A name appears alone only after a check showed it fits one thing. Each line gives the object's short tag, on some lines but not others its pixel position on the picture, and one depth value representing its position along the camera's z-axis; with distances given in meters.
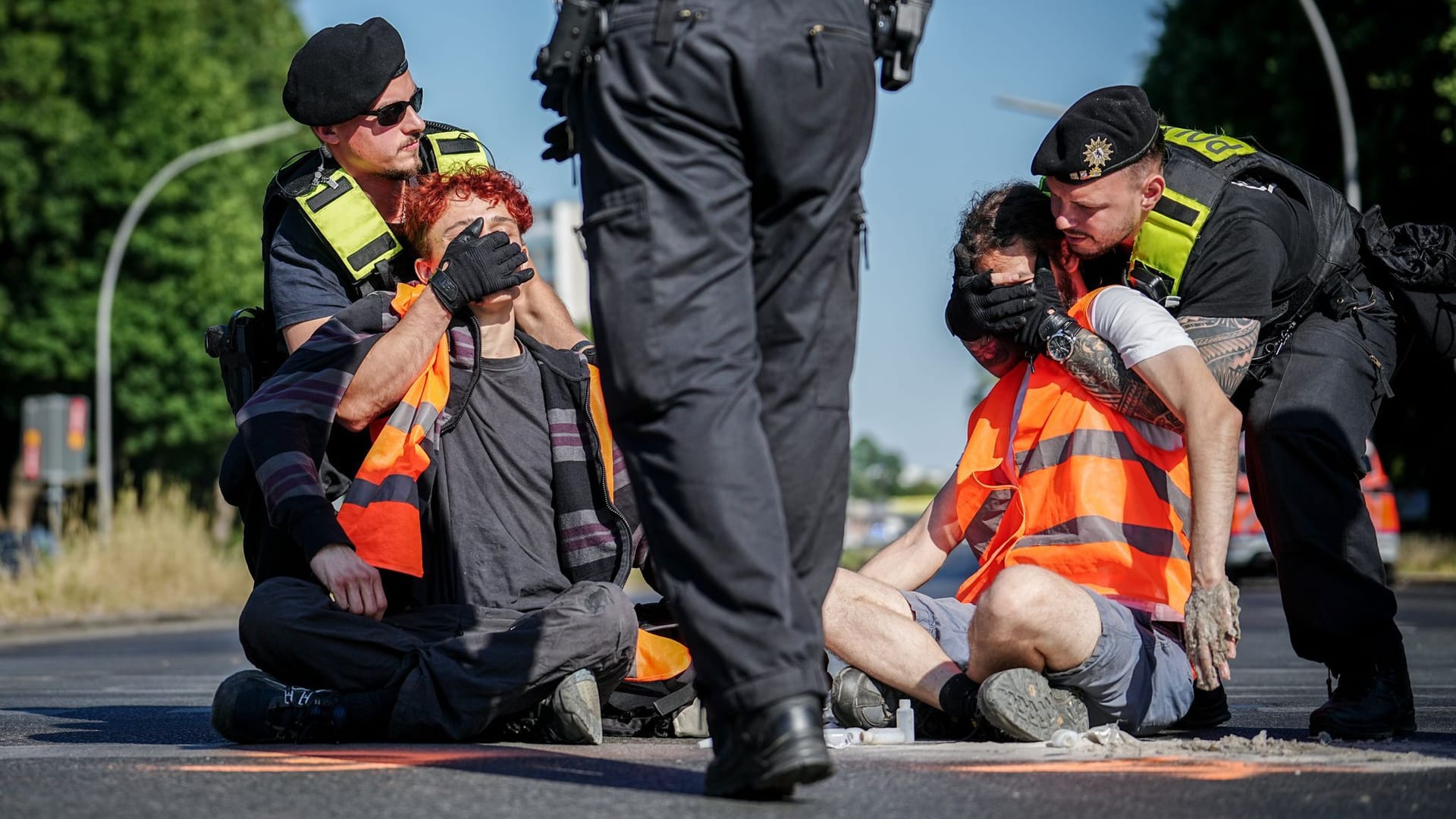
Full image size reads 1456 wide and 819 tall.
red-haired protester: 4.30
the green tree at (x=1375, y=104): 22.80
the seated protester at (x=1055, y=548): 3.98
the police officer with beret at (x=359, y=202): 4.69
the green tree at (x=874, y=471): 138.75
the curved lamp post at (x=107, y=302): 26.38
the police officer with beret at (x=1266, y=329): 4.35
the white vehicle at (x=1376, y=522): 16.88
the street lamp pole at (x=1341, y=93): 19.91
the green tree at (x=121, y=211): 32.00
